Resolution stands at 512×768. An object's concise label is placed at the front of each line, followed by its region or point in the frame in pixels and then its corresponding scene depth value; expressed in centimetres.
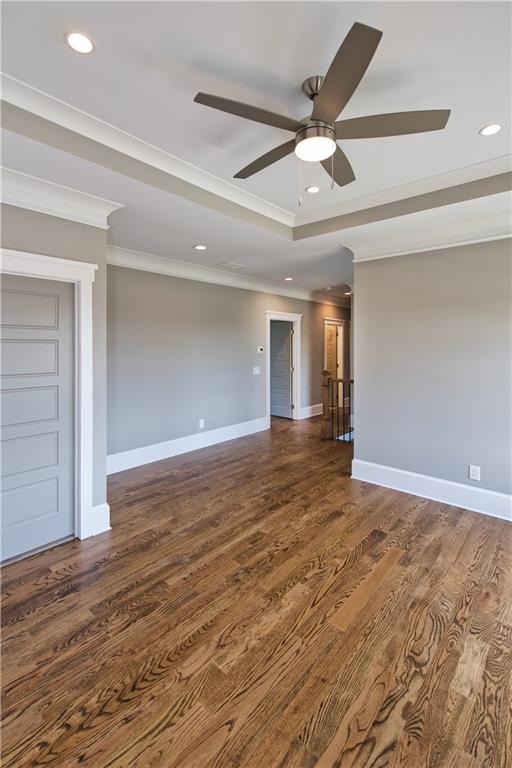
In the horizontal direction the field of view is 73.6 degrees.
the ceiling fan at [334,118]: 131
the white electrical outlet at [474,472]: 327
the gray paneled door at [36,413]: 246
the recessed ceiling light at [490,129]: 213
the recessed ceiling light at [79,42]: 154
